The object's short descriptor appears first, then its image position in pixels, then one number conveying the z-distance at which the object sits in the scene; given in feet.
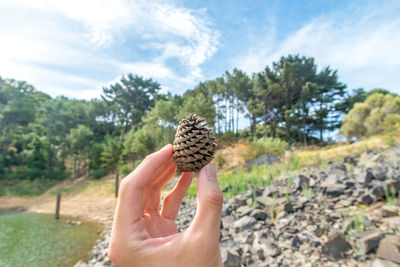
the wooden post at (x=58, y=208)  37.45
